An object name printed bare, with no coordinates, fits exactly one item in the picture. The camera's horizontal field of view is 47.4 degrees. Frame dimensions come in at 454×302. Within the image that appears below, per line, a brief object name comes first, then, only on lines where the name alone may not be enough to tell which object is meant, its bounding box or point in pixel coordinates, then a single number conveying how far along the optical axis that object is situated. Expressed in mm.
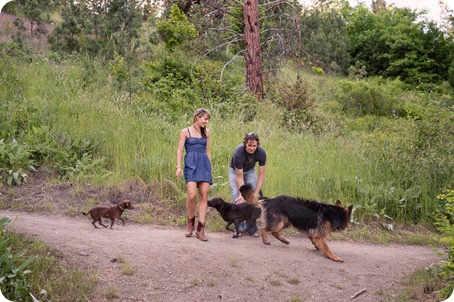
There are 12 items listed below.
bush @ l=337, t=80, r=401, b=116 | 18047
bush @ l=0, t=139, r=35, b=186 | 9344
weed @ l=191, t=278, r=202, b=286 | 5776
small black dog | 7570
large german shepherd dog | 6980
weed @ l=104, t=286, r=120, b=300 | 5363
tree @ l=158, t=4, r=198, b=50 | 16281
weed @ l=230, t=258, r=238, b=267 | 6343
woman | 7137
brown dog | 7633
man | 7290
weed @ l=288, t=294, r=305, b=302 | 5664
